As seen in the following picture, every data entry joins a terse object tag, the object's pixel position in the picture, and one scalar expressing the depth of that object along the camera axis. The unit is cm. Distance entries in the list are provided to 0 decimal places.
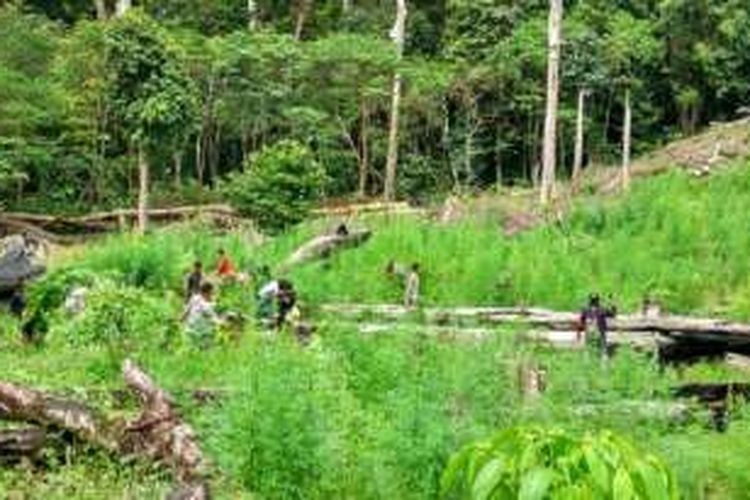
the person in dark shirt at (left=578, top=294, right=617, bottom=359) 1828
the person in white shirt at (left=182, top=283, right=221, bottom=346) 1684
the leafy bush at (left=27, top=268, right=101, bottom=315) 1973
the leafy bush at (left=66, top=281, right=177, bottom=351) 1680
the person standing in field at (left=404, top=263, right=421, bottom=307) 2216
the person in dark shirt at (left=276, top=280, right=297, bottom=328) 1919
